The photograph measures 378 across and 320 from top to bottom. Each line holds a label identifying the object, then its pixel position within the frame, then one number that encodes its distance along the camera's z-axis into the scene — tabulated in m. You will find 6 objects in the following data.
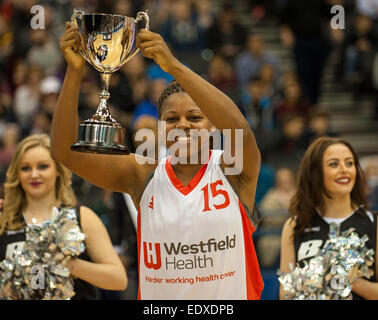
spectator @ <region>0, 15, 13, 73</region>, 11.06
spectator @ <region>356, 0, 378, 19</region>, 11.26
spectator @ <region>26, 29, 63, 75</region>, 10.36
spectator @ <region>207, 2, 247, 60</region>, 10.83
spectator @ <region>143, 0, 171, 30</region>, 10.62
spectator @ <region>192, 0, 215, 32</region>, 10.89
